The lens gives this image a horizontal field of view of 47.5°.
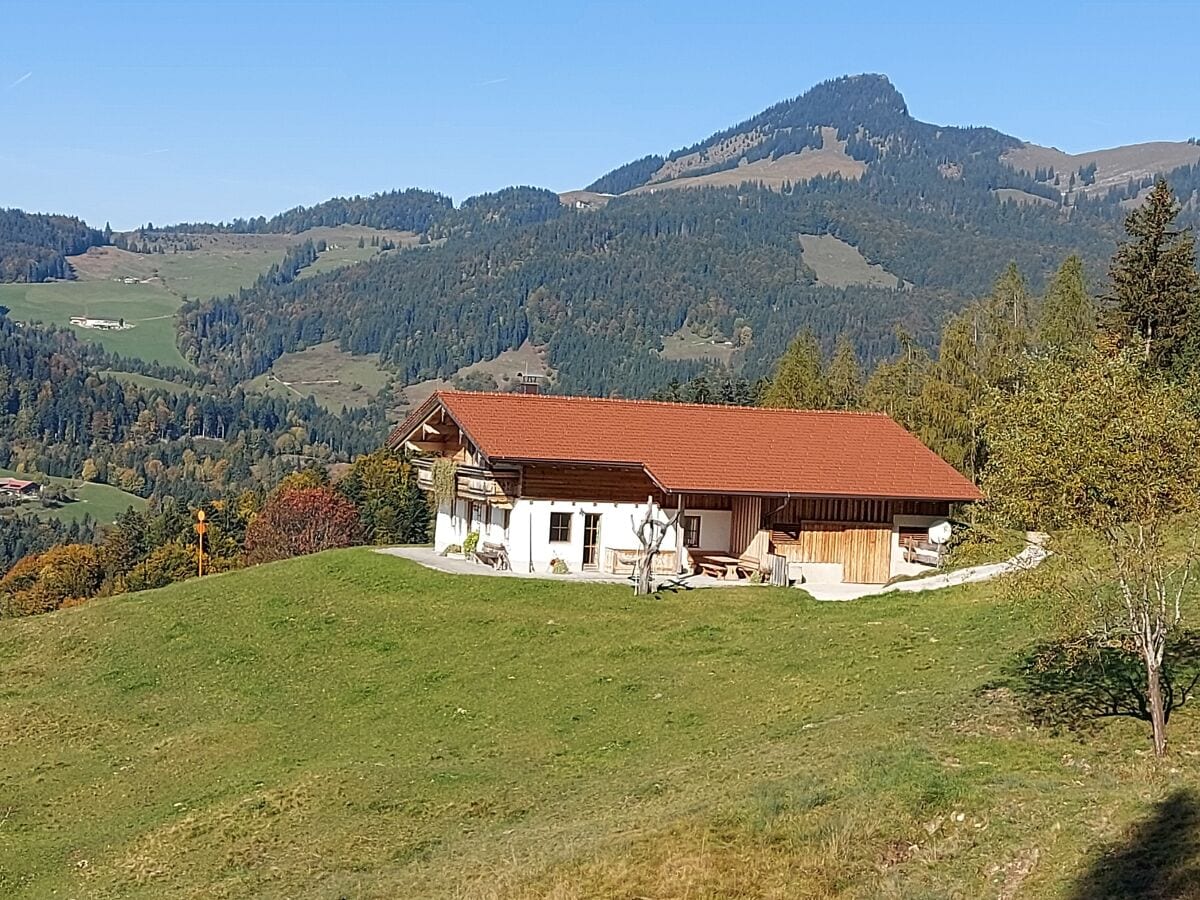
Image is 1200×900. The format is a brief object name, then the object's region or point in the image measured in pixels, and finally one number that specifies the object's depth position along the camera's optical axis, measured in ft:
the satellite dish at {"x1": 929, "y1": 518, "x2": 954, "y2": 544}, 139.85
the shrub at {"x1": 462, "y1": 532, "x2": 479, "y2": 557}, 144.05
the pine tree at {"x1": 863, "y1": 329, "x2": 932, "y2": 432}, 203.21
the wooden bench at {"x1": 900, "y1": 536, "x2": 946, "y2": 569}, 137.18
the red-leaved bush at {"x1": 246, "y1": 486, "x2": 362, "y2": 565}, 337.72
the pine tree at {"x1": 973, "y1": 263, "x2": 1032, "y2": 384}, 191.93
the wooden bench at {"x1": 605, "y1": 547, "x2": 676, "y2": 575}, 134.10
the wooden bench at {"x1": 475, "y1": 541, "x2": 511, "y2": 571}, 135.23
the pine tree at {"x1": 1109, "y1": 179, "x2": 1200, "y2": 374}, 184.55
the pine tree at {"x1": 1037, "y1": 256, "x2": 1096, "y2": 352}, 221.25
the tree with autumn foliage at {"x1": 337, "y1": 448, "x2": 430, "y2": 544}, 347.77
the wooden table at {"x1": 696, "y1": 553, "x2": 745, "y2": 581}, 132.98
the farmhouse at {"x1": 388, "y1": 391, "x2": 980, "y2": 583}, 134.21
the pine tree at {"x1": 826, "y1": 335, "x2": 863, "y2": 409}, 282.15
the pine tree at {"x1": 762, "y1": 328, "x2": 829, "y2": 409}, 263.70
